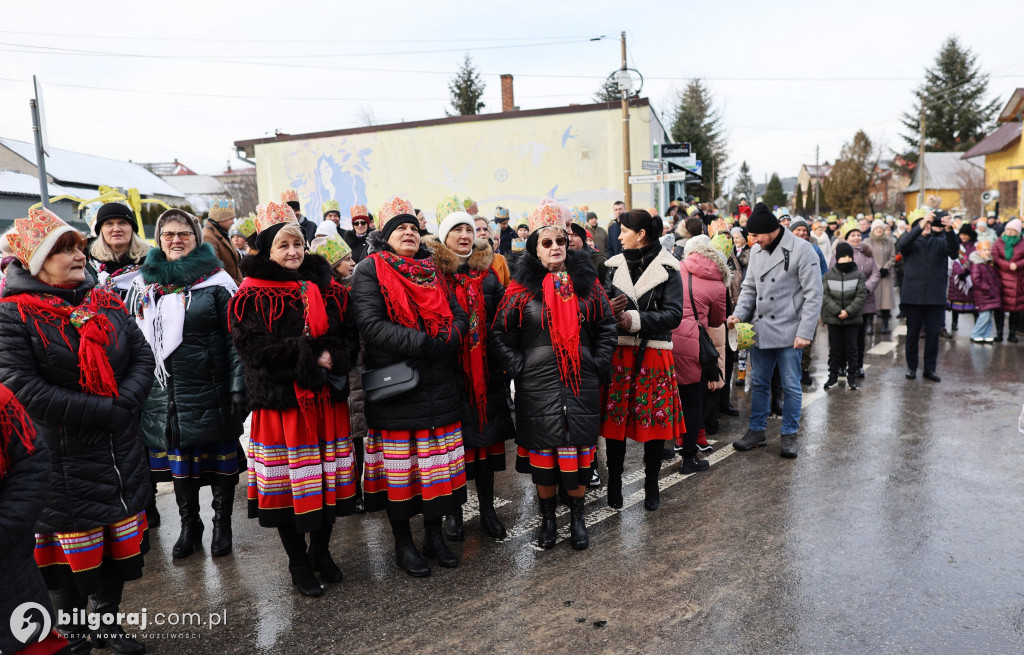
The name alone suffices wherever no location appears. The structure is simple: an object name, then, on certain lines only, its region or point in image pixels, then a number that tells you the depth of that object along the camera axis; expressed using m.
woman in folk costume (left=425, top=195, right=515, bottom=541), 4.30
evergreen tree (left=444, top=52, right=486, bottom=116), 44.00
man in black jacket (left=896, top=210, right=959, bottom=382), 8.39
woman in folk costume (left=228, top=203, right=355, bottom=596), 3.59
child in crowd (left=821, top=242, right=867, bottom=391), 8.28
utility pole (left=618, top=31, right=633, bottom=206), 17.72
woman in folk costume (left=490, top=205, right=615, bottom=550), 4.18
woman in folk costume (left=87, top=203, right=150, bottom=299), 4.48
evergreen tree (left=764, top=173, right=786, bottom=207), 72.10
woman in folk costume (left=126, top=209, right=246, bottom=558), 4.20
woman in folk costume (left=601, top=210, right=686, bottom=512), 4.74
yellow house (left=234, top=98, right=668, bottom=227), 21.33
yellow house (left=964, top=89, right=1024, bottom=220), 35.69
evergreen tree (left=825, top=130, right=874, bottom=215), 50.25
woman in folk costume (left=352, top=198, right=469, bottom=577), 3.85
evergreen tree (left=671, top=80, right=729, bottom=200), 37.16
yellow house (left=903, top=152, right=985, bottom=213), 46.27
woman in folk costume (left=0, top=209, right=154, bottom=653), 3.00
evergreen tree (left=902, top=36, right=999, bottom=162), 51.31
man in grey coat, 5.89
